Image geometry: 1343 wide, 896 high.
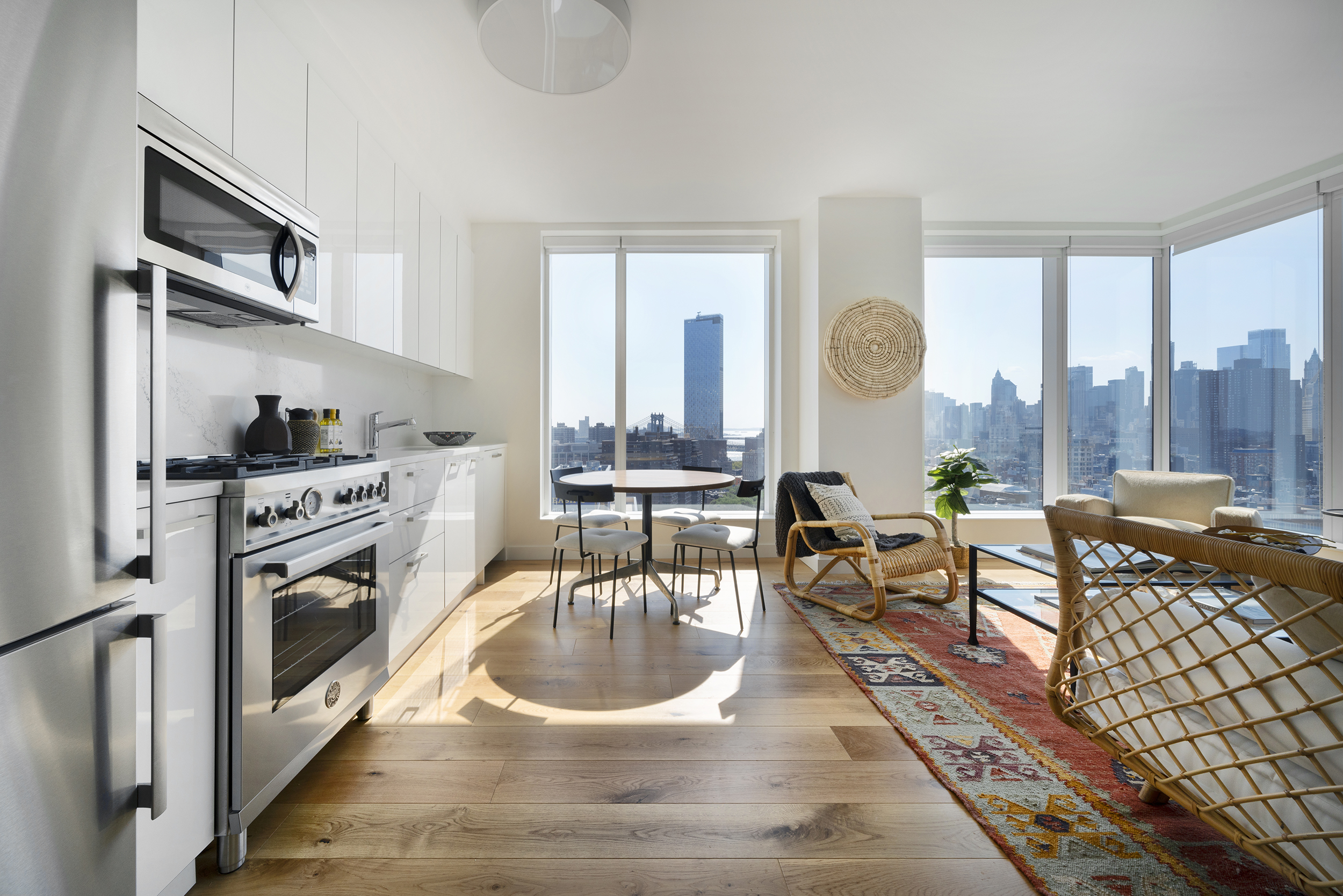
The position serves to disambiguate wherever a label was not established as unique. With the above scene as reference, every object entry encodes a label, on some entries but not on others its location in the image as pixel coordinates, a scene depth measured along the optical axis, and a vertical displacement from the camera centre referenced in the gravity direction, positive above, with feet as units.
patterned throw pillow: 10.71 -1.23
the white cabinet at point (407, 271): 9.70 +3.12
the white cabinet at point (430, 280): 11.00 +3.33
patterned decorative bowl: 12.14 +0.06
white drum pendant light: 6.59 +5.07
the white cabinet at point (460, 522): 9.78 -1.50
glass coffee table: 7.35 -2.28
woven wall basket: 13.17 +2.27
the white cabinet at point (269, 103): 5.67 +3.76
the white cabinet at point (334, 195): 7.07 +3.34
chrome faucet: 10.45 +0.26
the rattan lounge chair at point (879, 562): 9.63 -2.16
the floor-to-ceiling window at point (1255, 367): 12.14 +1.87
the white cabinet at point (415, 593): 7.38 -2.21
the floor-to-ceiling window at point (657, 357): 15.31 +2.40
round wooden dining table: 9.70 -0.74
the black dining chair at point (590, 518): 11.29 -1.62
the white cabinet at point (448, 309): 12.14 +3.01
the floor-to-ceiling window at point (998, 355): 15.20 +2.48
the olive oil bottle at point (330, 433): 7.98 +0.12
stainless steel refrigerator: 2.18 -0.03
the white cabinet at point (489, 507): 11.82 -1.47
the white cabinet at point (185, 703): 3.54 -1.82
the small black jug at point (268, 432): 6.90 +0.11
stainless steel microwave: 4.38 +1.90
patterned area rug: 4.20 -3.23
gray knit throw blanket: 10.50 -1.51
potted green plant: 12.78 -0.82
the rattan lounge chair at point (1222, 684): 2.95 -1.53
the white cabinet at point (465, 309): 13.46 +3.36
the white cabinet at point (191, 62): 4.46 +3.31
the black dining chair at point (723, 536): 9.93 -1.72
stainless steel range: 4.21 -1.55
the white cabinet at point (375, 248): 8.34 +3.06
